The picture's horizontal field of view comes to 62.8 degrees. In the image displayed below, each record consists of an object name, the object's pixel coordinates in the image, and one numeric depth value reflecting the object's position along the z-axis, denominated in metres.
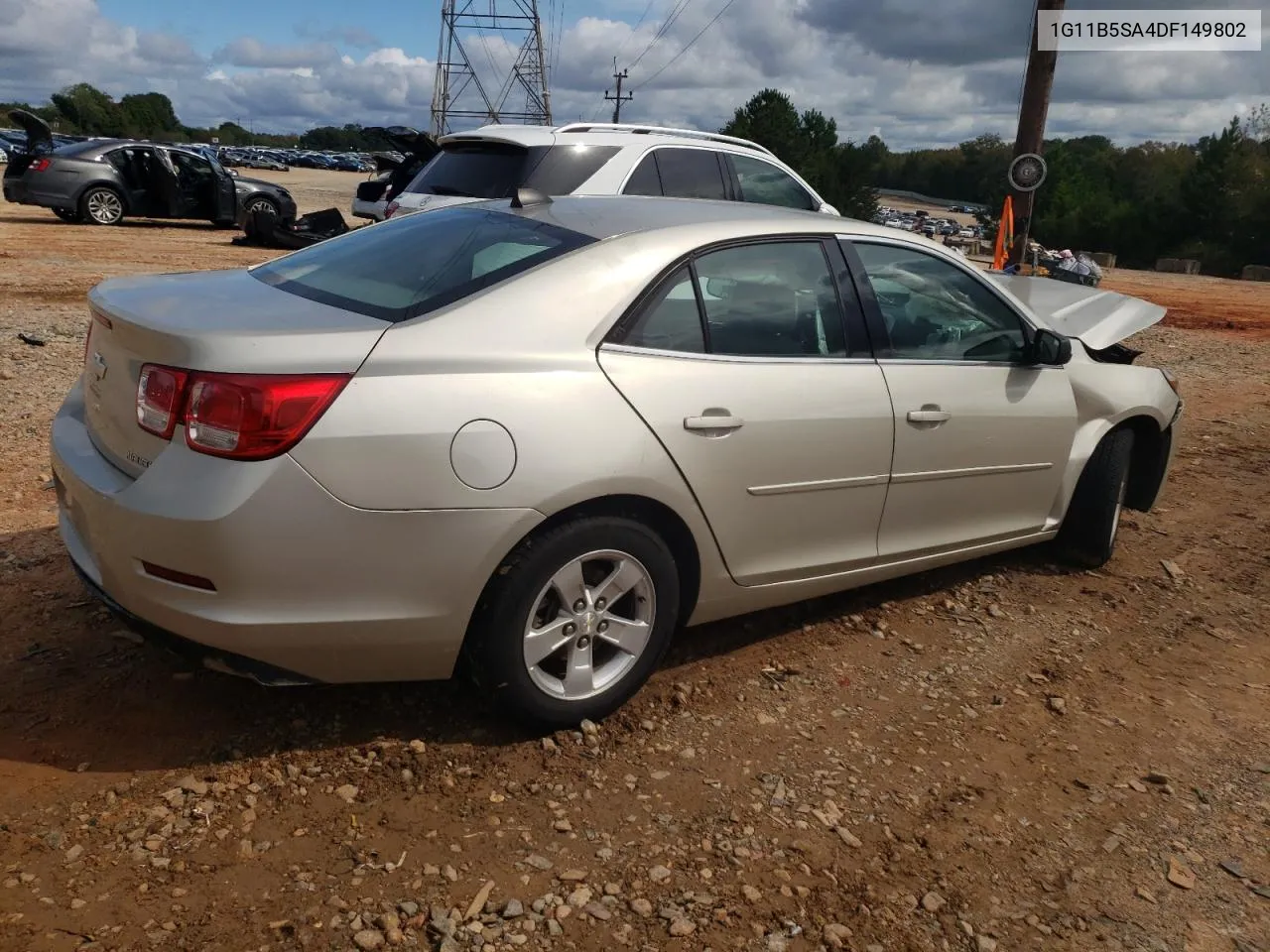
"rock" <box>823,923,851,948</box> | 2.47
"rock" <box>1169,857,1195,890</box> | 2.77
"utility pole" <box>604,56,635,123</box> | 67.19
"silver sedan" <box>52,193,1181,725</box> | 2.65
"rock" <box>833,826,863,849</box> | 2.84
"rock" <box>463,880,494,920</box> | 2.46
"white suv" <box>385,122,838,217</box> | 7.68
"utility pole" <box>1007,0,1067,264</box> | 12.54
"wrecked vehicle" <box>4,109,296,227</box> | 17.25
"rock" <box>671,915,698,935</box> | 2.46
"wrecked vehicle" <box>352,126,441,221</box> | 11.66
